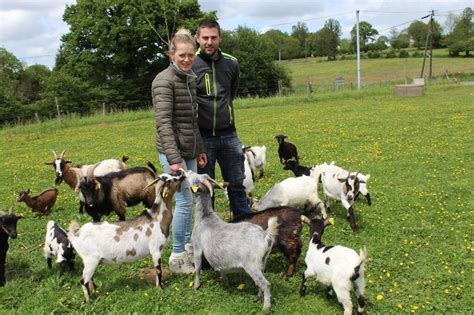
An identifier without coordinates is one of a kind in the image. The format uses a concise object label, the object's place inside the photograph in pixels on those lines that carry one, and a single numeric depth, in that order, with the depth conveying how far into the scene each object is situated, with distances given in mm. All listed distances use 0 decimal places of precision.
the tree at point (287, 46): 95688
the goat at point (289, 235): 4852
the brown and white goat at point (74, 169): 8469
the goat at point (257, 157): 9406
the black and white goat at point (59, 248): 5051
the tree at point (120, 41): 42219
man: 4859
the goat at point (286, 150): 10405
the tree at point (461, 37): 69412
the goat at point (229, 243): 4160
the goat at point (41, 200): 7641
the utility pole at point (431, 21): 41875
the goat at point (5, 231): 4918
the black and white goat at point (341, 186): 6276
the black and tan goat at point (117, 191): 6391
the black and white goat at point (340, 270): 3852
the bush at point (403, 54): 74250
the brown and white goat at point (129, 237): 4391
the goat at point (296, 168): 8234
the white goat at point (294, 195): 6426
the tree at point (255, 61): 51094
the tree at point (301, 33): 101181
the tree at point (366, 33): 97688
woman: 4359
